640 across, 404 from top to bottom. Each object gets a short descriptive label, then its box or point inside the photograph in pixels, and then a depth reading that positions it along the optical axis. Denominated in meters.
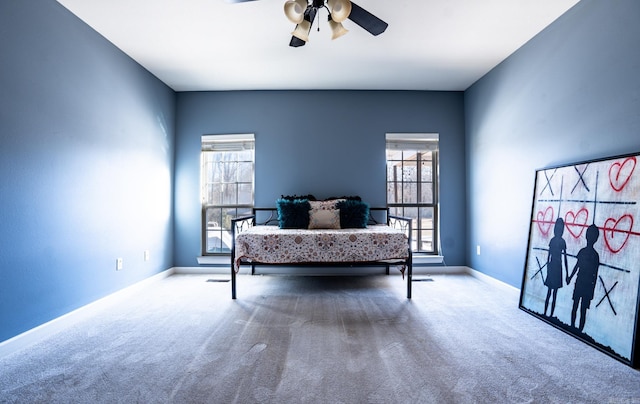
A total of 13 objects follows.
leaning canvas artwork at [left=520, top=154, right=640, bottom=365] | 1.76
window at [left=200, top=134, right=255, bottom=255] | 4.03
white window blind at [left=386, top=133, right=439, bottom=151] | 3.94
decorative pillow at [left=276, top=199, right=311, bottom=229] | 3.51
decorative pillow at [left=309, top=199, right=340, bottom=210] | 3.61
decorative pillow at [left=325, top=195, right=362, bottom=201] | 3.84
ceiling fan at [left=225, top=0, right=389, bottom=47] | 1.82
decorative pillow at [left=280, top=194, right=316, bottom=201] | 3.84
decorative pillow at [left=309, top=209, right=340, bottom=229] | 3.45
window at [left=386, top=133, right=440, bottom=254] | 4.04
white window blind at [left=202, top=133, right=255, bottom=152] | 3.92
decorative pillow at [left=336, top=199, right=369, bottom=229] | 3.54
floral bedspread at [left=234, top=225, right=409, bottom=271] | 2.82
